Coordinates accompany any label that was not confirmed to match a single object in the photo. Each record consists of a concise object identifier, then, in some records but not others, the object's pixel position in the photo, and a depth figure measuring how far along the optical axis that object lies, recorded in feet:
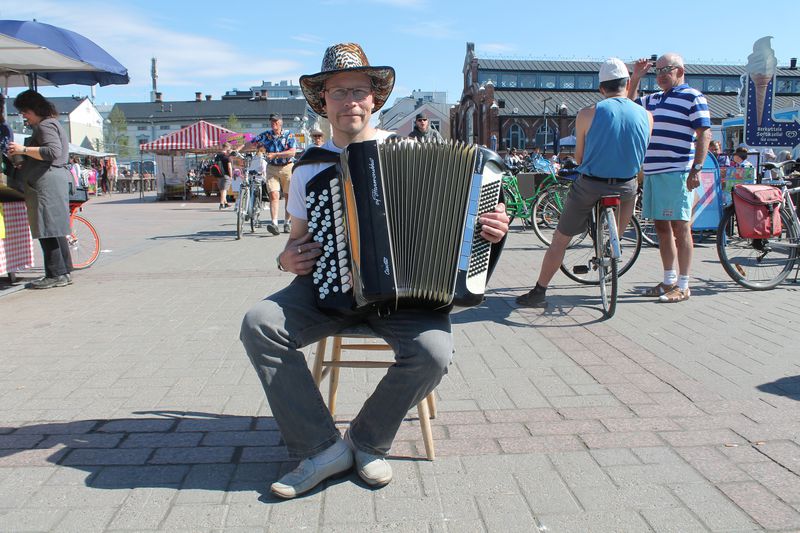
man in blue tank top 16.76
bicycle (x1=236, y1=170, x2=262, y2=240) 35.47
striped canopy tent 80.43
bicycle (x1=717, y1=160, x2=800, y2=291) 20.11
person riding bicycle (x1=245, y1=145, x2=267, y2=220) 36.88
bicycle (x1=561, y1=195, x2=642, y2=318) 16.84
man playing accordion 8.36
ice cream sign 39.40
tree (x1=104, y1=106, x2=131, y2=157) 251.19
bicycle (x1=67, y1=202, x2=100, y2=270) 25.59
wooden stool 8.93
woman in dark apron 20.74
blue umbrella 21.44
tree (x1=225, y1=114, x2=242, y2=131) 251.09
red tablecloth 21.68
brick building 212.43
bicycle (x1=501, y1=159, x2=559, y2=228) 37.77
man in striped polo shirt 18.44
